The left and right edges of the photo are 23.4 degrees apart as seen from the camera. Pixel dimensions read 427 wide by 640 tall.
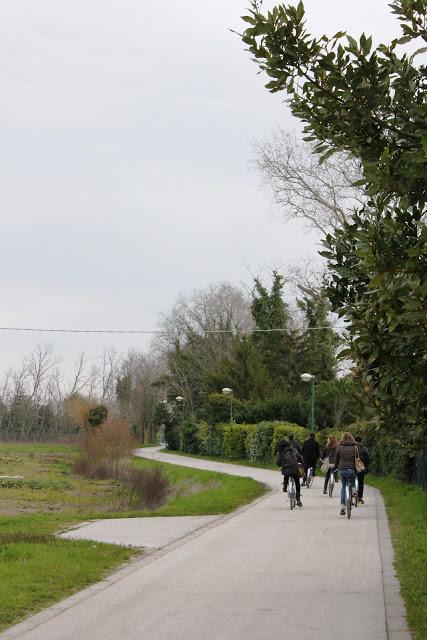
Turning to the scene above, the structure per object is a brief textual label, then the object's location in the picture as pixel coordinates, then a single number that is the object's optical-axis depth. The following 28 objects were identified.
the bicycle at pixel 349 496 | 20.30
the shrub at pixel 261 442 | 48.09
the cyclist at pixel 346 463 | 20.45
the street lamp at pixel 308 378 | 42.13
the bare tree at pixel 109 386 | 109.86
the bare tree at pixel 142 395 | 95.69
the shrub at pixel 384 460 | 30.08
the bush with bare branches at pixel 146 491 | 28.44
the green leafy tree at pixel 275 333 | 61.81
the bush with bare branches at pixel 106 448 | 47.06
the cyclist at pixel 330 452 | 26.12
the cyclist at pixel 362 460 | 23.58
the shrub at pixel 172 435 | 77.72
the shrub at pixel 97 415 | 73.53
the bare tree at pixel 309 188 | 37.22
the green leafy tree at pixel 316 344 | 55.28
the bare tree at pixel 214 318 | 82.75
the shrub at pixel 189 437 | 66.91
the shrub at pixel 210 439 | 60.69
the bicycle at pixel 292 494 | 22.92
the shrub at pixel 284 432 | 44.62
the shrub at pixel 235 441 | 54.09
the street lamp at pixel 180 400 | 78.36
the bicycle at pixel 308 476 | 30.54
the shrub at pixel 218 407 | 61.66
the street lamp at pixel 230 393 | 57.91
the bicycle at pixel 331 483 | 26.81
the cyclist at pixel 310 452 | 29.19
